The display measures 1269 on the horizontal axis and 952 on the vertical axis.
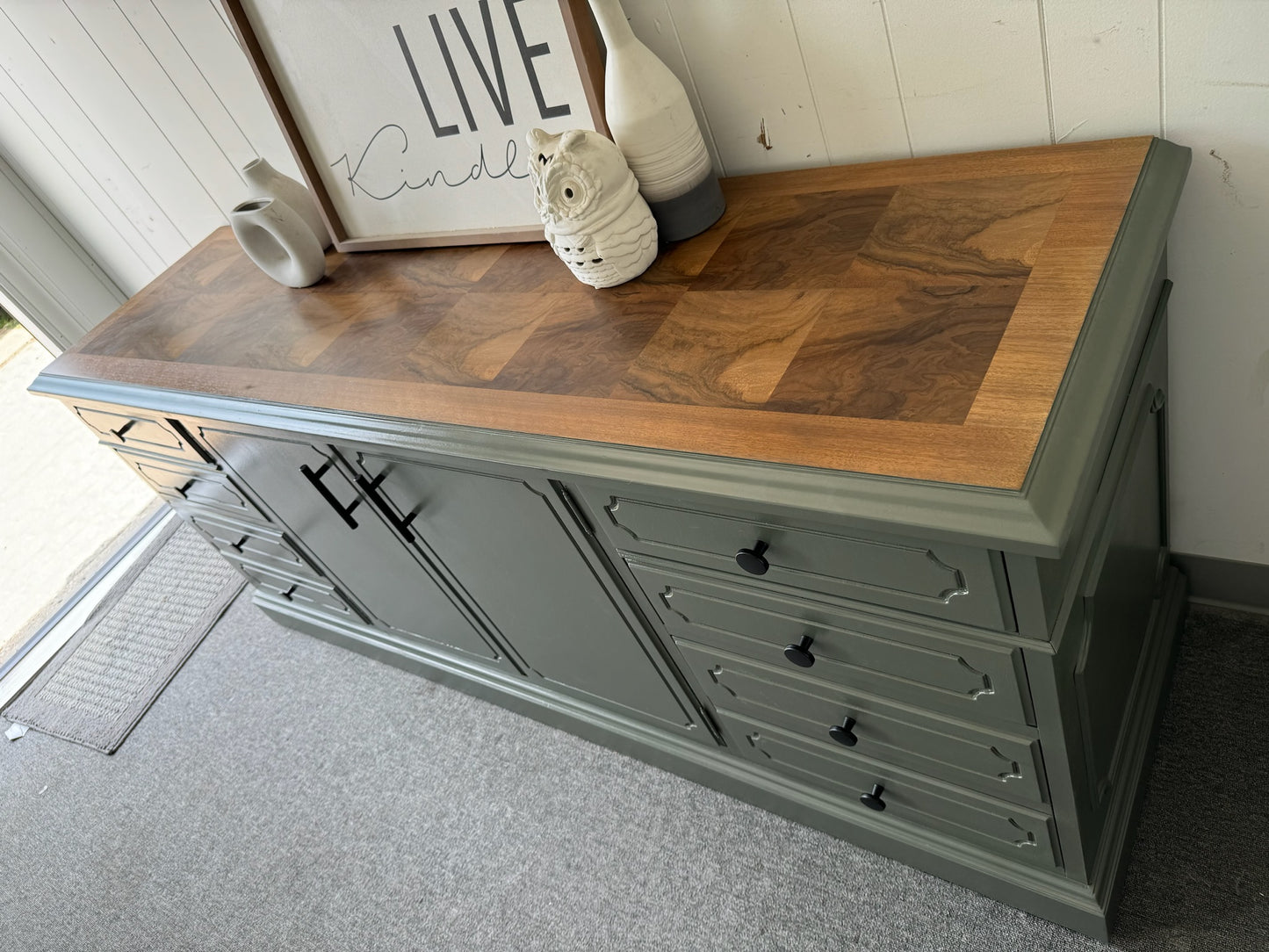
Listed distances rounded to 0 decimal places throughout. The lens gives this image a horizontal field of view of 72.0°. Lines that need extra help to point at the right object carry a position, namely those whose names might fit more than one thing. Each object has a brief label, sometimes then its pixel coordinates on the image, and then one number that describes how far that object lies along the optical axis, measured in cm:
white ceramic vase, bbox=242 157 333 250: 143
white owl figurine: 99
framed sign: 110
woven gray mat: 215
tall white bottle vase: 100
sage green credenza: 77
